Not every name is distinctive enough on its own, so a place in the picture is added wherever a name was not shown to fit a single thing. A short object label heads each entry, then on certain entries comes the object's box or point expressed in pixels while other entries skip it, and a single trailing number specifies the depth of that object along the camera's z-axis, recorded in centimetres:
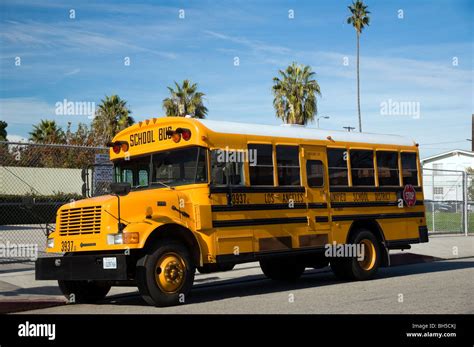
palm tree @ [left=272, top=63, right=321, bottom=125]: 4647
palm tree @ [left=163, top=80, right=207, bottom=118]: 4541
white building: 7138
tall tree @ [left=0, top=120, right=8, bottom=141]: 6225
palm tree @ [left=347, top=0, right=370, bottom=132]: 5175
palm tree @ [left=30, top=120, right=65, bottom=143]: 5244
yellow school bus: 981
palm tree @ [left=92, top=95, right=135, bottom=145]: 4881
